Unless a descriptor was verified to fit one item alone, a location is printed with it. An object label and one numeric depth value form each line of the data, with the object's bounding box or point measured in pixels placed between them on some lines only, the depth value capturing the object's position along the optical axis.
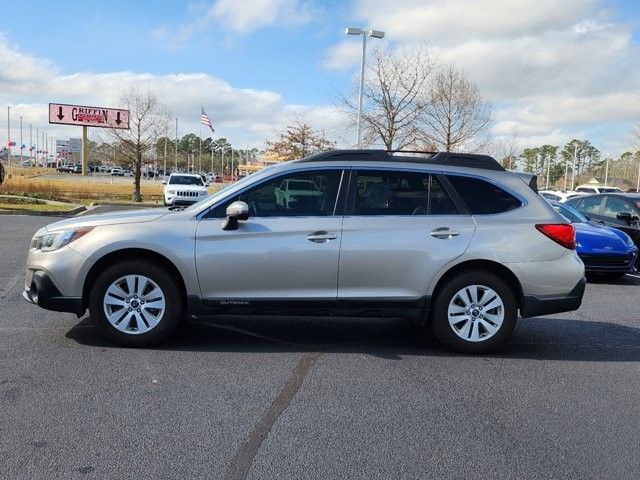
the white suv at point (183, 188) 24.09
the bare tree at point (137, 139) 34.56
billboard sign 47.31
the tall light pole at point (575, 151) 84.24
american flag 41.41
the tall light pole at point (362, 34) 21.78
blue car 10.05
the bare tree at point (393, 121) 25.03
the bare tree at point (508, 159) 45.06
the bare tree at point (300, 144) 33.84
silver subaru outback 5.34
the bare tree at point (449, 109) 25.72
